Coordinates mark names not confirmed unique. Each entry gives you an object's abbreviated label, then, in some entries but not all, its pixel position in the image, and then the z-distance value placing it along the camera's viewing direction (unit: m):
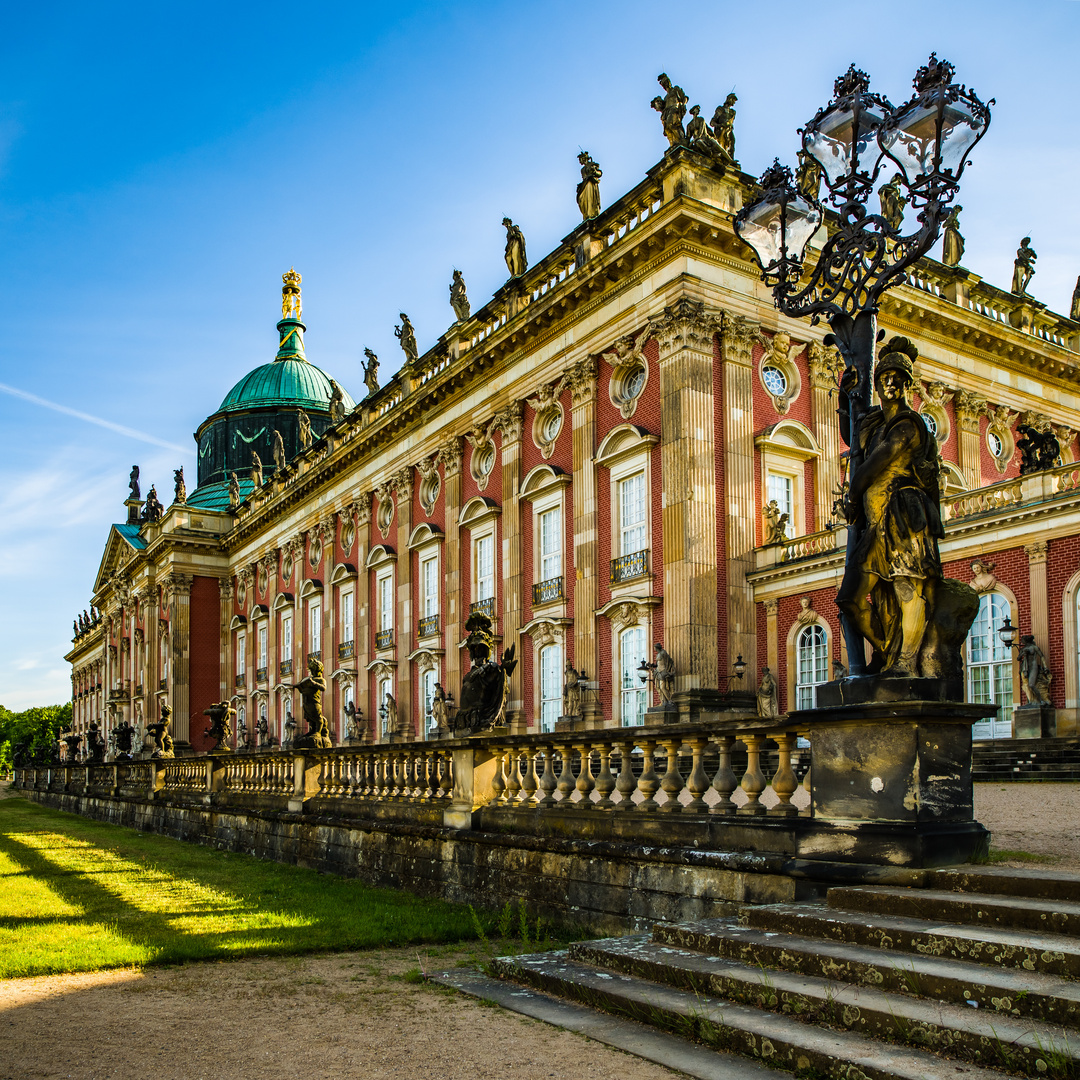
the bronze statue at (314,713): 18.41
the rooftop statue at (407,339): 36.34
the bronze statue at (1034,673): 19.39
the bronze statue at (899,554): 7.31
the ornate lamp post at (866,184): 8.33
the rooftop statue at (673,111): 24.00
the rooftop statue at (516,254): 29.77
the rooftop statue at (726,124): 24.73
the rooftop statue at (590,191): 26.67
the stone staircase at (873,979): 4.58
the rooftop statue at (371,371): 40.75
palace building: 22.06
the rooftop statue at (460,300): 32.78
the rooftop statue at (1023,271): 32.31
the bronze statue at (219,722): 27.67
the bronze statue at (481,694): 13.03
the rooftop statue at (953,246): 30.52
